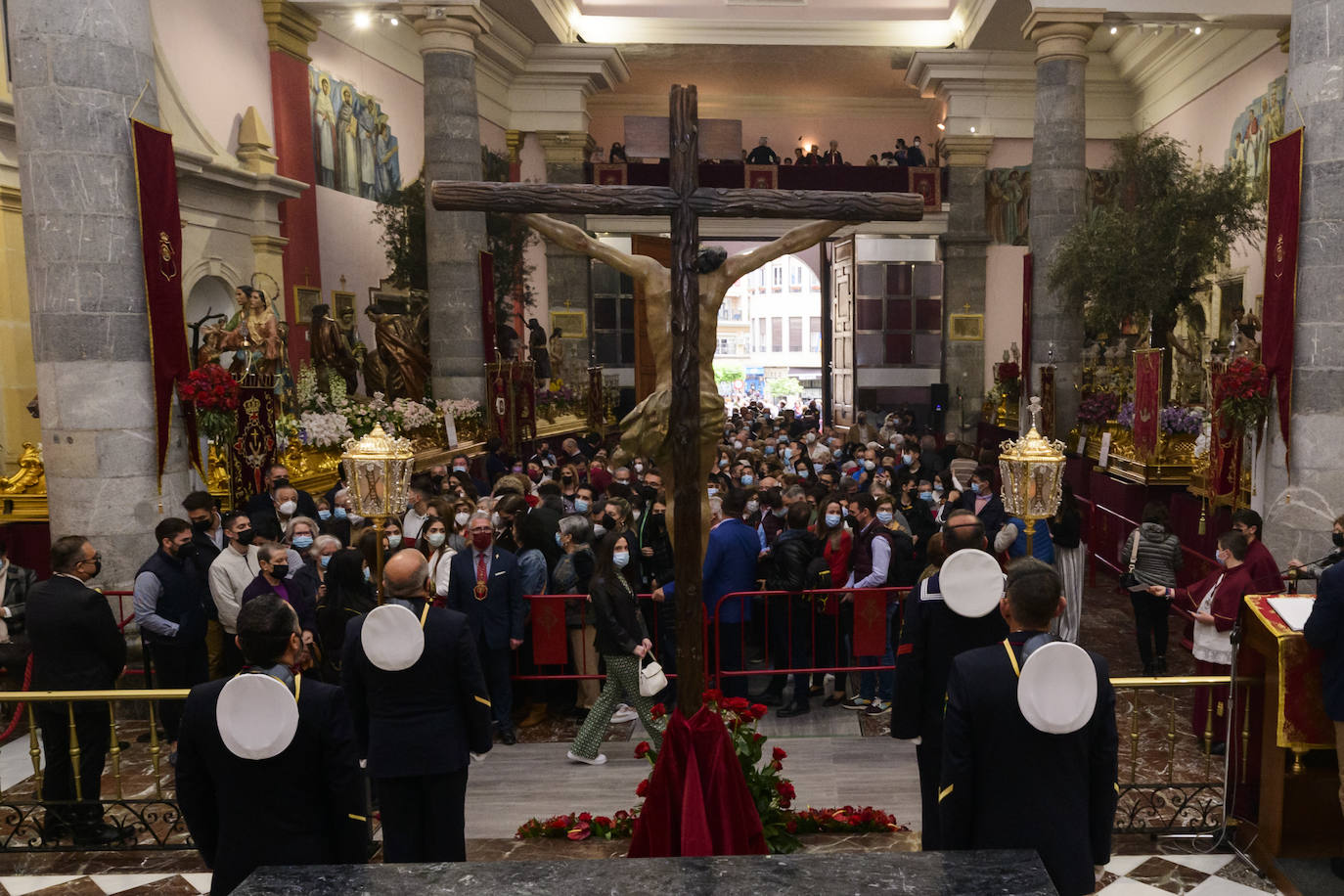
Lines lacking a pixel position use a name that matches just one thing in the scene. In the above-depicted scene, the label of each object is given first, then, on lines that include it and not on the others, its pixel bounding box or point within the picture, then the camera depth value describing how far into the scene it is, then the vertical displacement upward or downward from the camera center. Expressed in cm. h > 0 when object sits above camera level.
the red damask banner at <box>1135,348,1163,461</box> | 1167 -69
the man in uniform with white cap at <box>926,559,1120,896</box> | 320 -130
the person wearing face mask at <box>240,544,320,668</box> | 613 -140
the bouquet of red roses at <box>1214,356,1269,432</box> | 852 -45
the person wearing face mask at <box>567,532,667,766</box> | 631 -179
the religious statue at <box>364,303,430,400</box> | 1641 -5
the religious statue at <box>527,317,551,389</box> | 1977 +0
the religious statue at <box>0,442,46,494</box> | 952 -106
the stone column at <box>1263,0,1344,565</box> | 787 +27
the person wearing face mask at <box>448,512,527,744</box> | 689 -167
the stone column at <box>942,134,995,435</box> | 2339 +186
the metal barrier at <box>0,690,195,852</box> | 526 -247
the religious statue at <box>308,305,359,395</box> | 1468 +16
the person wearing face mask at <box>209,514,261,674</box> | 657 -137
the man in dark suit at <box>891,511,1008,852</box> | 438 -136
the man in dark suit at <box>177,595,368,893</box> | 332 -135
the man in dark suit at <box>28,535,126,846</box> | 559 -168
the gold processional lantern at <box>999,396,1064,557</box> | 539 -71
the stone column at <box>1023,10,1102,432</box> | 1527 +254
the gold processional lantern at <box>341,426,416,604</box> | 573 -67
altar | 276 -144
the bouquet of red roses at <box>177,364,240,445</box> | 816 -31
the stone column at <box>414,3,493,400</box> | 1510 +205
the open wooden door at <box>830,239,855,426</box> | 2578 +27
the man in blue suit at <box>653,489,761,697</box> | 737 -165
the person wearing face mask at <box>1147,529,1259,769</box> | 659 -178
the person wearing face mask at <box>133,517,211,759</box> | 663 -159
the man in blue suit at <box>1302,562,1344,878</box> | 440 -127
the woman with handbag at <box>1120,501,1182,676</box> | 796 -179
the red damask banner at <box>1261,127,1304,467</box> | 811 +60
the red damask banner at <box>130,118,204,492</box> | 764 +78
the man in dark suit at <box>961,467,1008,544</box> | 830 -134
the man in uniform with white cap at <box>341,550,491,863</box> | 418 -150
